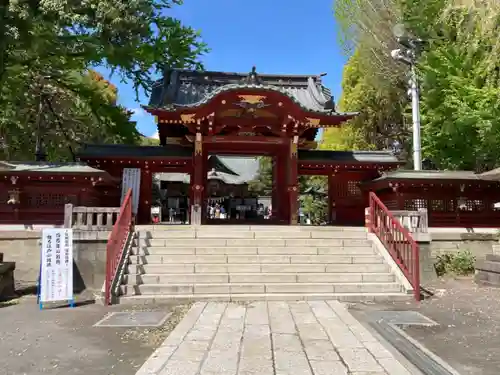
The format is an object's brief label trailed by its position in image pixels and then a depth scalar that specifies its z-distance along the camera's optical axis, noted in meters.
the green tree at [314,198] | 31.39
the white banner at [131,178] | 15.59
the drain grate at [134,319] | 6.80
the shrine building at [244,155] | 13.59
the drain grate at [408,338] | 4.73
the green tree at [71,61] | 12.32
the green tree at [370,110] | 23.84
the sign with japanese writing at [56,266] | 8.30
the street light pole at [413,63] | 16.25
